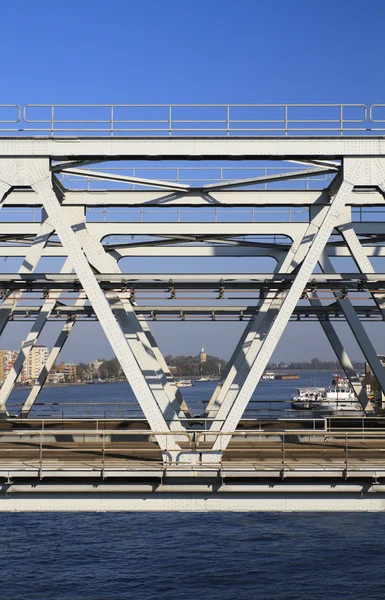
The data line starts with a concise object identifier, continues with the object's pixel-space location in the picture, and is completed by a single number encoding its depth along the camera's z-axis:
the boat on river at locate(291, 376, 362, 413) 96.96
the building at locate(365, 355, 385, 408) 87.62
